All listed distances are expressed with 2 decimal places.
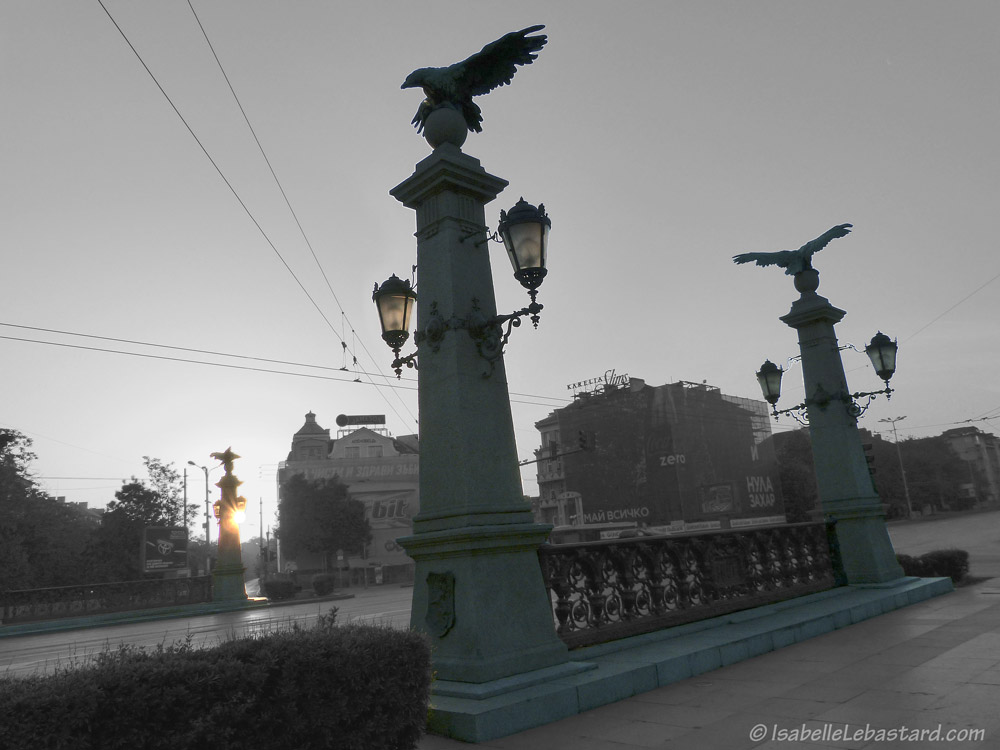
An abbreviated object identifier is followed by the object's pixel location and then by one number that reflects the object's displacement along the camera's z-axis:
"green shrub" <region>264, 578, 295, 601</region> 34.34
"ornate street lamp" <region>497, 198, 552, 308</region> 5.53
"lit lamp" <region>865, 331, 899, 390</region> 11.17
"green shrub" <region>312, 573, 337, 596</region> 37.19
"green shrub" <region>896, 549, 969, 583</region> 12.80
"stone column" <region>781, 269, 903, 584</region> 11.05
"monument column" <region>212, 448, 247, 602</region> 26.73
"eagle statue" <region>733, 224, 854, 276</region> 12.12
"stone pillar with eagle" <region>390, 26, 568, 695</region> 5.24
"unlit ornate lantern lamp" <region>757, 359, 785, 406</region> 12.20
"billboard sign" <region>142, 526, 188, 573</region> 29.36
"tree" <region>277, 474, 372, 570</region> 62.03
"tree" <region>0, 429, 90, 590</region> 30.53
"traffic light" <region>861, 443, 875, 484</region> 12.03
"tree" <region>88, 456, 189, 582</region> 34.78
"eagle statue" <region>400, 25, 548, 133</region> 6.48
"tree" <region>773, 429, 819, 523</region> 64.38
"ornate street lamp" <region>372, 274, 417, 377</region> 6.70
